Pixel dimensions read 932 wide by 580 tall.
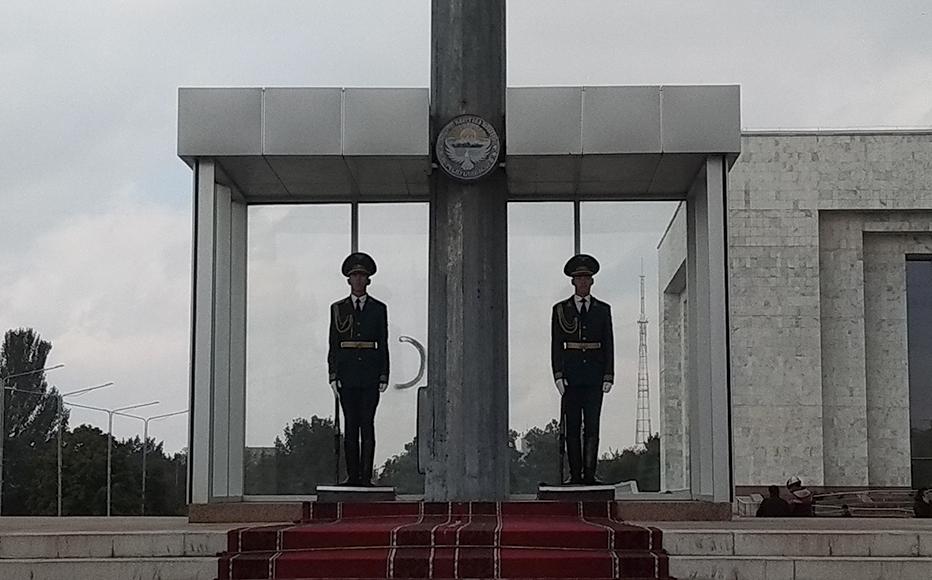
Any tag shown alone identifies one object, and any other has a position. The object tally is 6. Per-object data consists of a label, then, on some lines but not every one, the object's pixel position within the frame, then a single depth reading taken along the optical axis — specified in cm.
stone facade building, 3083
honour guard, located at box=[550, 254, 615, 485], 1039
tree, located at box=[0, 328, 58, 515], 5822
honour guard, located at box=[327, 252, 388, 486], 1038
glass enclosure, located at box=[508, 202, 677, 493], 1132
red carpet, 736
